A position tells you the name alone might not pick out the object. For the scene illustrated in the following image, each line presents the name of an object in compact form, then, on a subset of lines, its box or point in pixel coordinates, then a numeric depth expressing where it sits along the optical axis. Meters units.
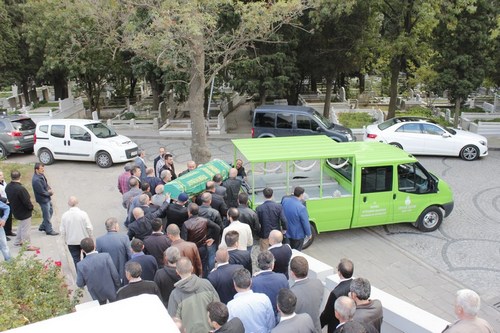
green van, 10.17
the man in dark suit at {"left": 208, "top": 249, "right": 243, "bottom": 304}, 6.24
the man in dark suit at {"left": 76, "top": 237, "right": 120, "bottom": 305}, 6.59
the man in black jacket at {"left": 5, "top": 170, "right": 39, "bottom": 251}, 9.55
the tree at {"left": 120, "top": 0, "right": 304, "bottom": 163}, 12.51
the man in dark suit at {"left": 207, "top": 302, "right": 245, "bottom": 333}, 4.75
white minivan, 16.42
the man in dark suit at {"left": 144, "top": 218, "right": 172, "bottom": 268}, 7.35
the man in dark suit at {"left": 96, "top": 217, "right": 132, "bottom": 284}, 7.22
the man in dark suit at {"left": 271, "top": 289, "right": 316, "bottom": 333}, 4.90
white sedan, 16.78
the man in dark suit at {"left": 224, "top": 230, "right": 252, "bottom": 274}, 6.79
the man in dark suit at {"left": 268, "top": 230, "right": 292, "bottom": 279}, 6.93
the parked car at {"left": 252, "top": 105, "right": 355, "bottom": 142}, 17.89
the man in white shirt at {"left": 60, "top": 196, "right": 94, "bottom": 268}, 8.27
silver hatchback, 17.64
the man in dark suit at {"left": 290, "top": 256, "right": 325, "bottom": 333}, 5.65
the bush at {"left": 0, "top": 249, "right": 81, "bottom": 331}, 5.98
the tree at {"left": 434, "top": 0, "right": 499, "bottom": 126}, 19.44
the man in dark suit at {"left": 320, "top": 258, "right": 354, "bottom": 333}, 5.74
